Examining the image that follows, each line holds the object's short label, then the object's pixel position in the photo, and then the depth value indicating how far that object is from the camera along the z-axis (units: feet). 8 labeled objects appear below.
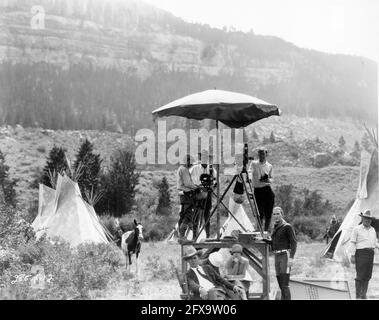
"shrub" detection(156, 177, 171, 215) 119.82
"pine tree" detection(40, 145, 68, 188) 118.32
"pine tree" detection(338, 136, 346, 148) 202.90
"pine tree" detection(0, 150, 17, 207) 103.57
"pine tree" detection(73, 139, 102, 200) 114.05
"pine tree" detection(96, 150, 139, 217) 119.14
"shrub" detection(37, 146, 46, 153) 168.35
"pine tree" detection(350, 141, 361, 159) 192.03
